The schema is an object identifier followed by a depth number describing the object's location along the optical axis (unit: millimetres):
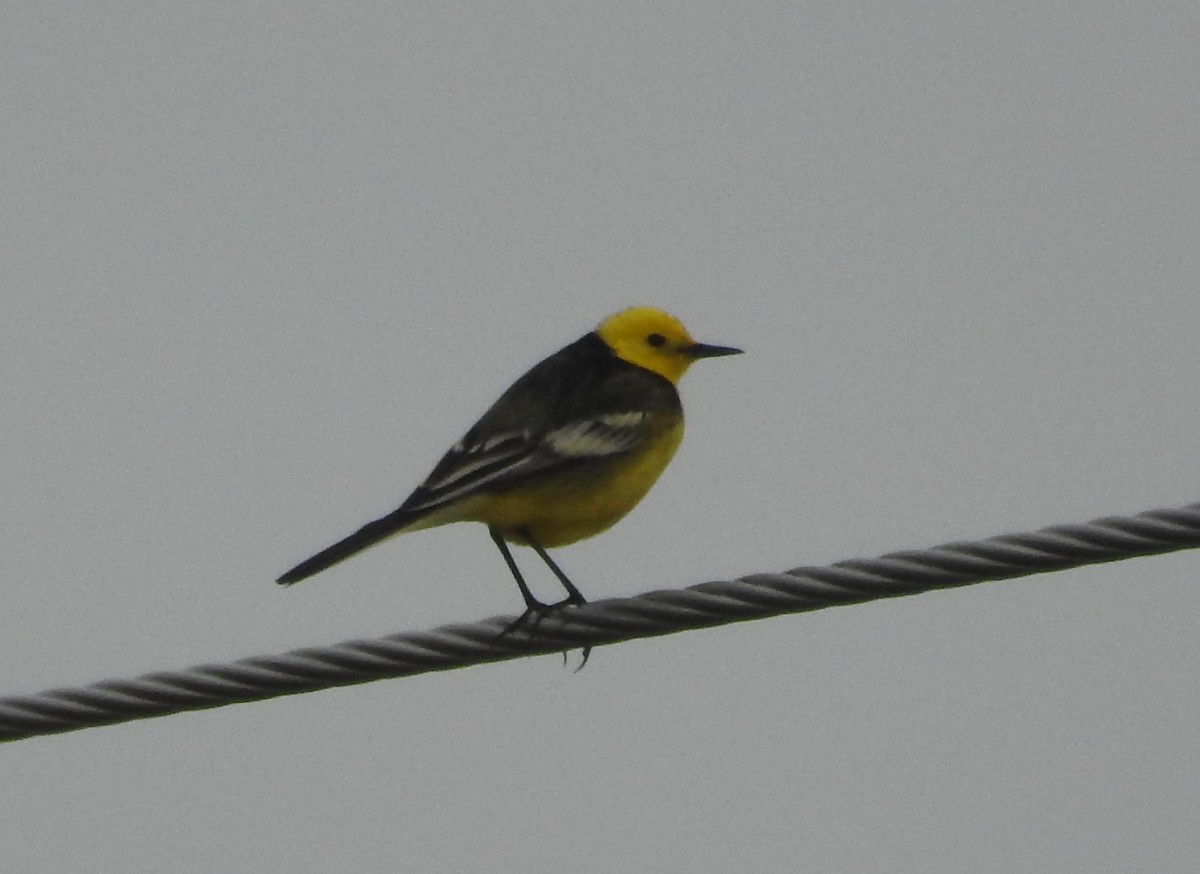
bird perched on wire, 14641
